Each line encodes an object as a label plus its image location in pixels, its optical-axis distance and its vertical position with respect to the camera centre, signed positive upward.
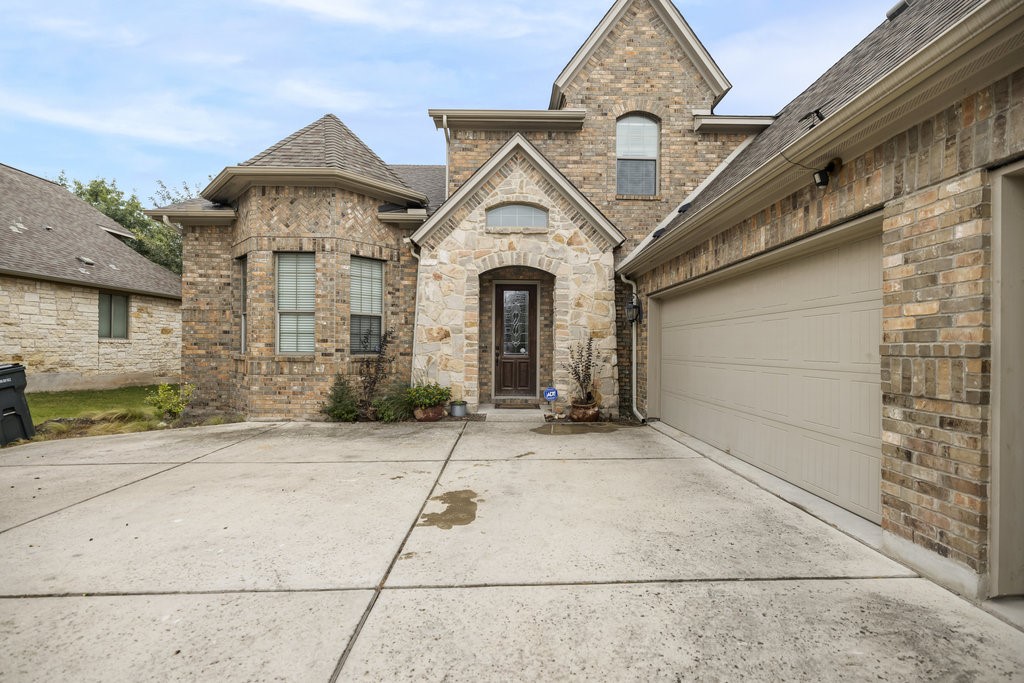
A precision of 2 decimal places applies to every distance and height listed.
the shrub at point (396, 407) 8.41 -1.22
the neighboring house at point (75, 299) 11.66 +1.23
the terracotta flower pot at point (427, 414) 8.32 -1.32
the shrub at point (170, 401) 8.71 -1.17
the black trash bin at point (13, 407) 6.55 -1.00
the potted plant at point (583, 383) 8.34 -0.75
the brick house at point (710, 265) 2.48 +0.95
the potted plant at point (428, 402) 8.33 -1.10
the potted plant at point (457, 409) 8.55 -1.26
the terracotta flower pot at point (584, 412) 8.32 -1.27
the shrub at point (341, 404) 8.50 -1.18
